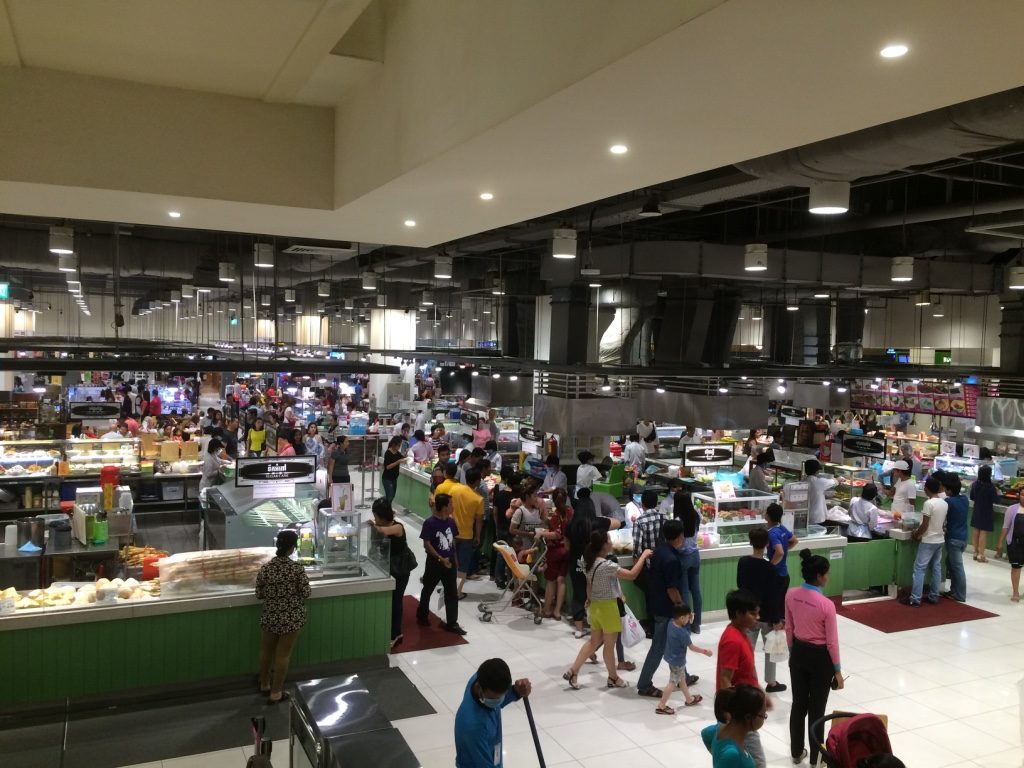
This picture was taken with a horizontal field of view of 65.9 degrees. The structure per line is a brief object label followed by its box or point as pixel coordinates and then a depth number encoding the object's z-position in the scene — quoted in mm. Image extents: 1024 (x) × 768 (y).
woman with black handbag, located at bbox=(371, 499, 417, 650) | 7961
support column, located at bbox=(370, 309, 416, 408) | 22219
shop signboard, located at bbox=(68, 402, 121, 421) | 17062
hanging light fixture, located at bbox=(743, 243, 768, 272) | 8070
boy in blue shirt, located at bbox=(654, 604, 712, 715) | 6704
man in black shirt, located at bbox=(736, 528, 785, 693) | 6977
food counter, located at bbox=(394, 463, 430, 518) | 14016
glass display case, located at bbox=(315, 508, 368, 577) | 7543
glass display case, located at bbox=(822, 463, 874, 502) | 13469
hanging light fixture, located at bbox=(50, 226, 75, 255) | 7613
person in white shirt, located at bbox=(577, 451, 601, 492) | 12781
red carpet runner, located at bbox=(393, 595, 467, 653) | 8195
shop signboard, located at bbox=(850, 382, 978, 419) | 19062
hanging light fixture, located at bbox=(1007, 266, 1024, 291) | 8938
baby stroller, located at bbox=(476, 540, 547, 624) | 9086
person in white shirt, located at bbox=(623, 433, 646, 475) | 16462
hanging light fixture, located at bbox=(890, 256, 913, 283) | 8508
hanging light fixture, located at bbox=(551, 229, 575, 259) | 6480
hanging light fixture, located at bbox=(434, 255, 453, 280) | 10906
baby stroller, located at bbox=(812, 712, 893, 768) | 4000
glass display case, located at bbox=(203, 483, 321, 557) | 8945
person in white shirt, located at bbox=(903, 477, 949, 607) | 10148
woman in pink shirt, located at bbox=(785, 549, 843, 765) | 5754
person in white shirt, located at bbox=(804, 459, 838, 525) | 10695
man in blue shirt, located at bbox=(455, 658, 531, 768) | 3930
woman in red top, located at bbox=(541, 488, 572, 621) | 8930
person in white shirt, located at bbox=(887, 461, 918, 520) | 10914
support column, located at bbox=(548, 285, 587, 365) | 12750
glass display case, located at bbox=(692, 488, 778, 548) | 9477
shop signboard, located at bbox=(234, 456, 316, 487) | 9727
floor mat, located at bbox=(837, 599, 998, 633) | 9422
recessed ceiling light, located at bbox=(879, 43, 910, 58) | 1966
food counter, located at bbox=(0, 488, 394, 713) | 6285
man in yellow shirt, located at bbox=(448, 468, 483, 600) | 9977
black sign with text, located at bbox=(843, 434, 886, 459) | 16156
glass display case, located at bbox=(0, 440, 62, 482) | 12586
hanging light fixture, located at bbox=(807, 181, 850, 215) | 4641
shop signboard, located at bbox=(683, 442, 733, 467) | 14188
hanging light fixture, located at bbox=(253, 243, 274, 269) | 9461
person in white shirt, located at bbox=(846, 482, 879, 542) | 10555
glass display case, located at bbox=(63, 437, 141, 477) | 13266
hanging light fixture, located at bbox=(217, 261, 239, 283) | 11261
